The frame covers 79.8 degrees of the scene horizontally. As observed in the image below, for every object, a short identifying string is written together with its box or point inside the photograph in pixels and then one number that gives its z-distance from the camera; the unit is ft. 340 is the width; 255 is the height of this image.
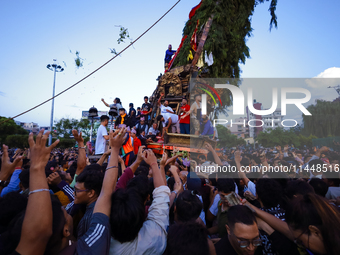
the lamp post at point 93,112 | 33.58
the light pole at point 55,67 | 95.54
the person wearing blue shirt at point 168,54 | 51.66
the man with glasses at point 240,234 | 5.75
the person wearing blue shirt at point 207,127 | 30.78
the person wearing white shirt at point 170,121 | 33.26
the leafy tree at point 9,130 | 124.82
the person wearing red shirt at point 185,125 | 31.15
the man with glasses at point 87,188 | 6.70
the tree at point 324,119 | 57.29
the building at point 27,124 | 276.72
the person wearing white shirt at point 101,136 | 20.02
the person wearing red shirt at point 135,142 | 24.62
